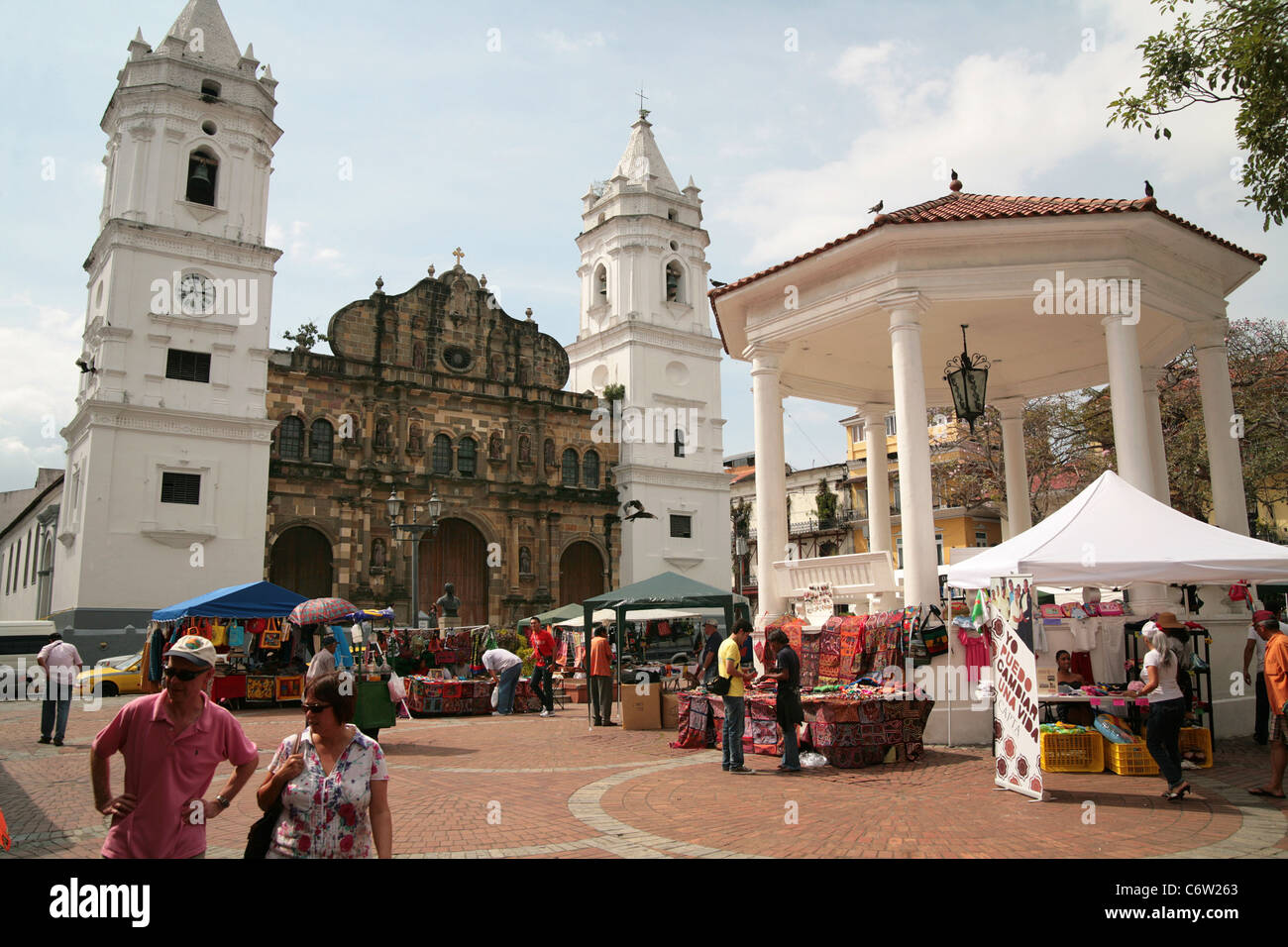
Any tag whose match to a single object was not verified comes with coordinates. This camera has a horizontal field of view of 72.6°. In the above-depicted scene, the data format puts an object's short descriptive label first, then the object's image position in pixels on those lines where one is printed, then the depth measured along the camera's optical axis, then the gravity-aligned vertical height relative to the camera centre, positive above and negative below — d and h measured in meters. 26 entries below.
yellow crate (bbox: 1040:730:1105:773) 9.67 -1.49
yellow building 42.66 +4.93
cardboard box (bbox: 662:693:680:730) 15.57 -1.57
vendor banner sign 8.23 -0.70
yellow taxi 23.66 -1.34
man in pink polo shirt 4.07 -0.64
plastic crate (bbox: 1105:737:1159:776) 9.30 -1.53
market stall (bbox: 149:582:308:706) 18.50 -0.32
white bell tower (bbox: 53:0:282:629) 29.78 +10.00
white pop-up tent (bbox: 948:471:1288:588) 9.16 +0.69
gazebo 11.92 +4.65
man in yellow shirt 10.17 -1.00
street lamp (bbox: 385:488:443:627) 23.84 +2.65
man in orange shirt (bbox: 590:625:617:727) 15.95 -1.04
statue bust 25.34 +0.62
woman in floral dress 3.90 -0.73
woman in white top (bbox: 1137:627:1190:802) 8.10 -0.81
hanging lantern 13.05 +3.40
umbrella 14.09 +0.21
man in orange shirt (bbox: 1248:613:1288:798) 7.74 -0.80
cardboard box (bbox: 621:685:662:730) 15.27 -1.55
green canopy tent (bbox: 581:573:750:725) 17.05 +0.49
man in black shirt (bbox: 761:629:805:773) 9.98 -0.83
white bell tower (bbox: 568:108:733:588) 41.84 +12.78
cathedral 30.61 +8.78
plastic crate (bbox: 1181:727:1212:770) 9.77 -1.38
